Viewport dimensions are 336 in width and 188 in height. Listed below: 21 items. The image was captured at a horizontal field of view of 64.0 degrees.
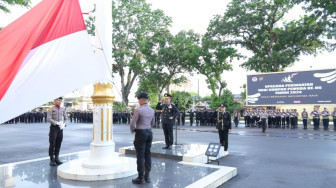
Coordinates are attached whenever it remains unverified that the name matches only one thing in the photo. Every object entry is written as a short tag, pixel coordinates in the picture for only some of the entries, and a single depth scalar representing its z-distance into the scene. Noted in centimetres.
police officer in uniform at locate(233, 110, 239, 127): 2325
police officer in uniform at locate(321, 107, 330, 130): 1944
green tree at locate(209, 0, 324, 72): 2677
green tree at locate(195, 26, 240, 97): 2873
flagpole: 575
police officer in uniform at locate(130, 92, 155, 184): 521
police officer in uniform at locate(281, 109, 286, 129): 2184
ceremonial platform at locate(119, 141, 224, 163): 741
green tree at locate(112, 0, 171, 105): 3384
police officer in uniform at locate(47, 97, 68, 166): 680
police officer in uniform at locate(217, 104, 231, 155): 885
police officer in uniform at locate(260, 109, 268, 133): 1797
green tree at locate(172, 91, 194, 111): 2894
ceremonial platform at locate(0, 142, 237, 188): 511
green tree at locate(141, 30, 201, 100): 2920
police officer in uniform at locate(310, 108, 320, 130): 1976
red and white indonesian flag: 328
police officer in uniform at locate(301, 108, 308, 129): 2030
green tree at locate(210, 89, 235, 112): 2890
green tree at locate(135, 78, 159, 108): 4196
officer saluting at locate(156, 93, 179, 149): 901
